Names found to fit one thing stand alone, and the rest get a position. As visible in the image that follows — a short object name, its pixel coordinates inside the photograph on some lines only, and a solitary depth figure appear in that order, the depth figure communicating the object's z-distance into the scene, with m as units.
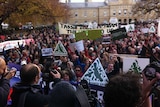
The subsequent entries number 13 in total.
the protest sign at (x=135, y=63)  4.31
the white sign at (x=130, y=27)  12.94
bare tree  42.06
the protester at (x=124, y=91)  1.48
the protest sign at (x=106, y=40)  9.92
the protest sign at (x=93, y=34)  9.43
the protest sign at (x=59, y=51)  6.72
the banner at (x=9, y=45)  9.38
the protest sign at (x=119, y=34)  9.30
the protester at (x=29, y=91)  2.24
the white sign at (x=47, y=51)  7.44
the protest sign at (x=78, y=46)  7.67
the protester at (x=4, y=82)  2.43
